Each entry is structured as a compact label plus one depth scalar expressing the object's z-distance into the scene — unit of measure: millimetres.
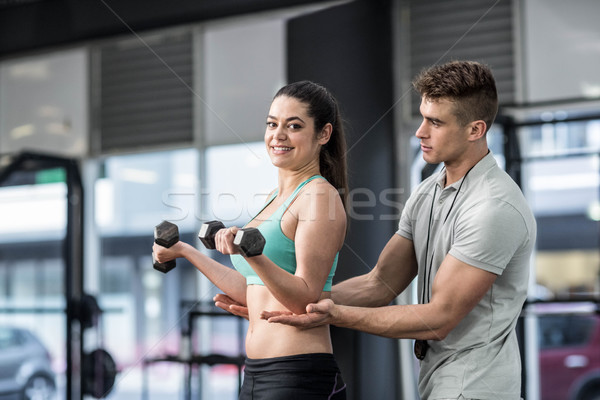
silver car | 10321
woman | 4614
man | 4667
